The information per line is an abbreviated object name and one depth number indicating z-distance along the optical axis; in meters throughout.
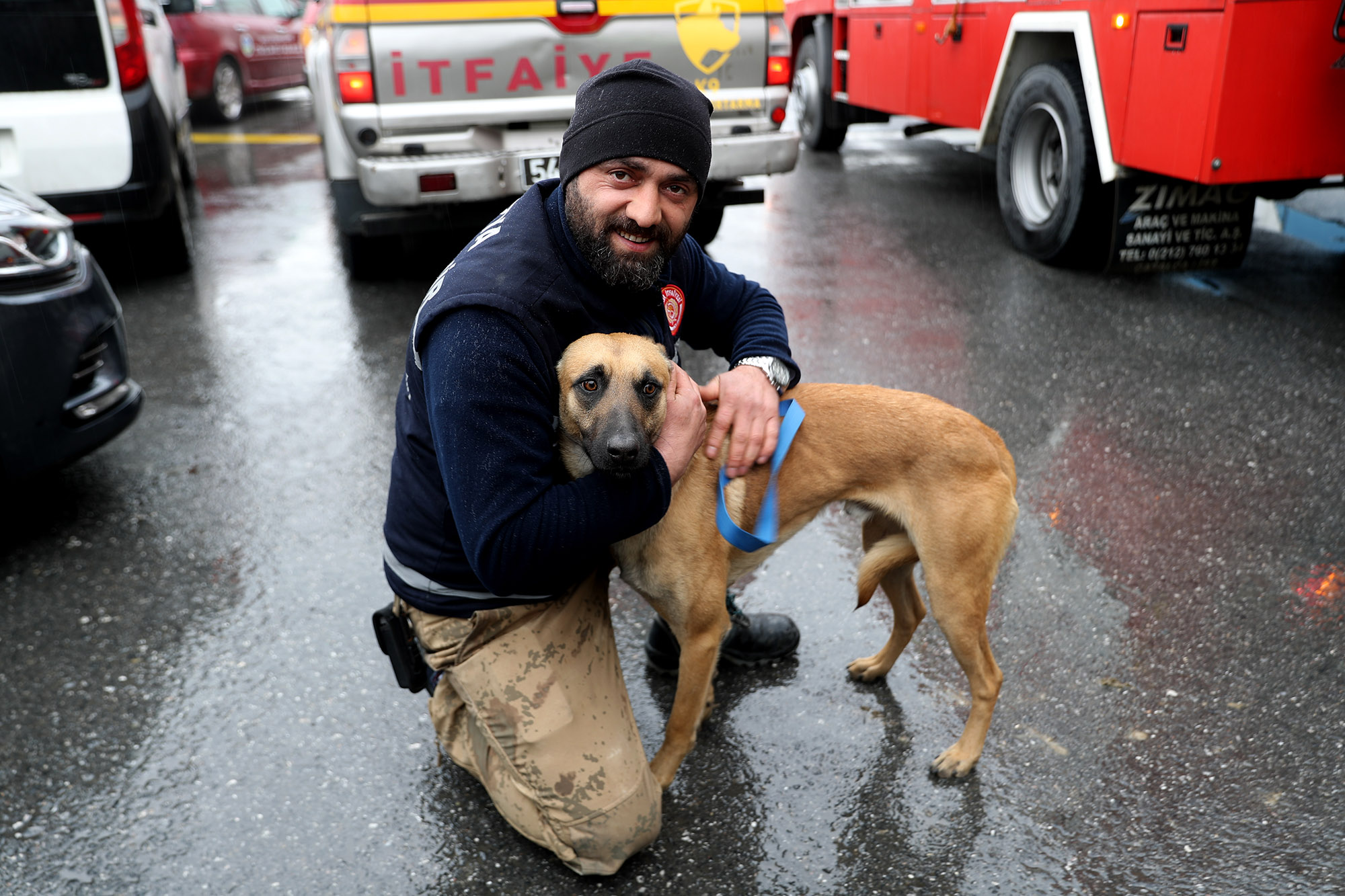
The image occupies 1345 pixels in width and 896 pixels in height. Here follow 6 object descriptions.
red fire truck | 4.80
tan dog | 2.37
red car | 12.75
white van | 5.29
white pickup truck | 5.27
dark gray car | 3.32
